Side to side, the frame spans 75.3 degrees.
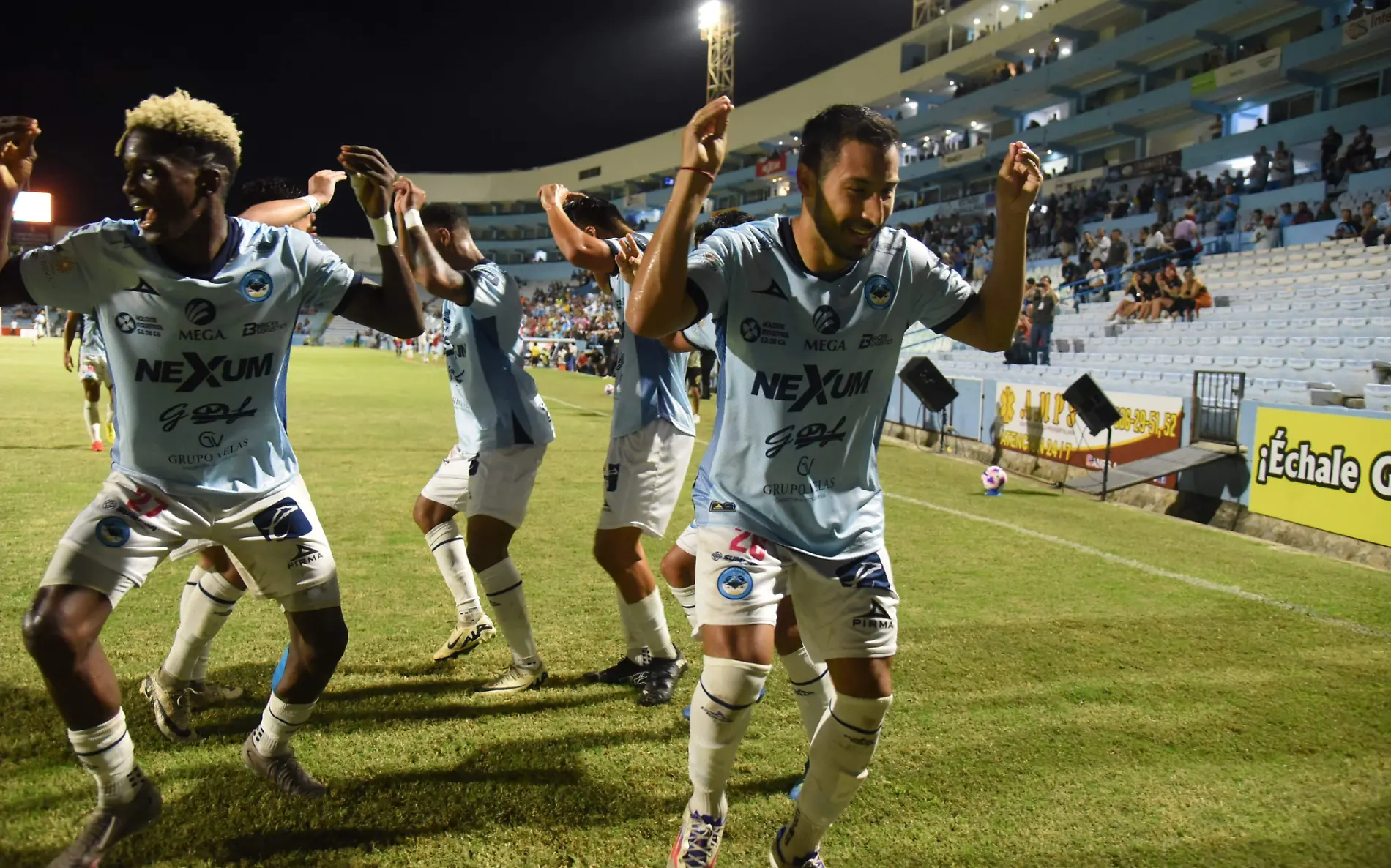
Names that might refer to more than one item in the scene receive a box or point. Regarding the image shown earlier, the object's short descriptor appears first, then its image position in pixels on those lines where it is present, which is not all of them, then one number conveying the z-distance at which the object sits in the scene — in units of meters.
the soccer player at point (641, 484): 4.59
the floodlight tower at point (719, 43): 61.78
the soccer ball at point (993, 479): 11.71
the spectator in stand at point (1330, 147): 21.86
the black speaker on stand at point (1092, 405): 12.16
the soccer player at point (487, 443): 4.56
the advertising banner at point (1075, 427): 12.24
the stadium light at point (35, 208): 63.69
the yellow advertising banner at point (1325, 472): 8.57
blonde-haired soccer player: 2.79
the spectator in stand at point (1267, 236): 20.91
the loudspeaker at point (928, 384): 16.11
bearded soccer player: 2.68
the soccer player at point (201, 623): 3.84
